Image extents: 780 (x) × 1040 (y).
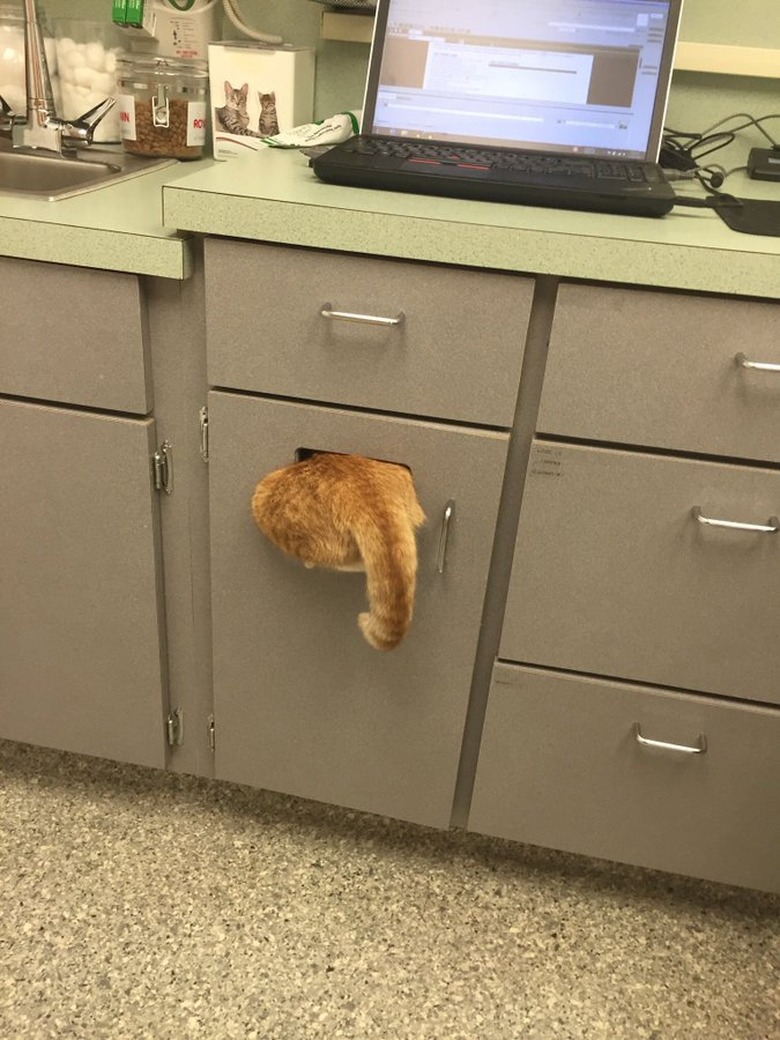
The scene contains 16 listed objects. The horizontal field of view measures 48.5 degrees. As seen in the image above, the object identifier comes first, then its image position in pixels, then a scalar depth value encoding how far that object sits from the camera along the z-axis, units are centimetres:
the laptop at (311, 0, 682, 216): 107
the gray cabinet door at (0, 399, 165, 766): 107
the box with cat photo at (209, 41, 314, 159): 127
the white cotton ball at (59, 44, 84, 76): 138
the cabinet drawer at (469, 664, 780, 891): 109
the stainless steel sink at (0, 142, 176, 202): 130
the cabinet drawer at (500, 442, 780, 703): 96
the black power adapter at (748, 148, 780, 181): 123
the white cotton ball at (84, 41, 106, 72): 138
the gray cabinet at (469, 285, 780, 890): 90
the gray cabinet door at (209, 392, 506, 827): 100
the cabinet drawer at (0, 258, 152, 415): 98
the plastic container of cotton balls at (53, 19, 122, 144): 138
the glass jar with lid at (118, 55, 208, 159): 131
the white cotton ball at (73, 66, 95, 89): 139
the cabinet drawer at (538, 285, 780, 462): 88
